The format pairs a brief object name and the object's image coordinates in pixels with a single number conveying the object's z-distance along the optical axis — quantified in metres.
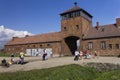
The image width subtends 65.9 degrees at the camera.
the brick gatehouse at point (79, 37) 19.49
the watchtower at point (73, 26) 21.89
